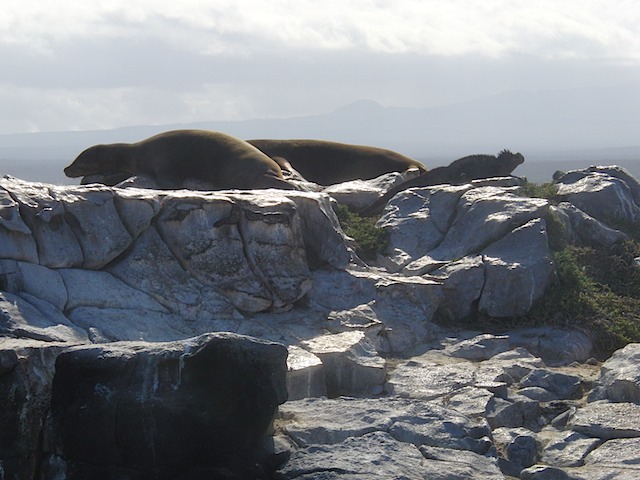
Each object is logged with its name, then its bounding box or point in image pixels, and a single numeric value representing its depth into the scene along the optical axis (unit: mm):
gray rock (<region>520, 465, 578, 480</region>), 13969
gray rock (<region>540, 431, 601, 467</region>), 14789
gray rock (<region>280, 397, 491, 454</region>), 13898
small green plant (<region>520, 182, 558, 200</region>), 29345
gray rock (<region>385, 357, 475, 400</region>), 17922
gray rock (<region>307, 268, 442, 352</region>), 21516
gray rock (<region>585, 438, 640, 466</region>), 14391
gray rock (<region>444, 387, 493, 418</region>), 16594
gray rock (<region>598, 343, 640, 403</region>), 17516
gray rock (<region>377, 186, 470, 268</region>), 25953
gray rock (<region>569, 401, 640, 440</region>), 15562
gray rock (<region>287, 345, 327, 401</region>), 16828
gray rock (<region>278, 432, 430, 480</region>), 12750
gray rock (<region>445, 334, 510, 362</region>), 20562
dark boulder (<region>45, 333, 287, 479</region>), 12633
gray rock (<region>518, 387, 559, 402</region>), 17906
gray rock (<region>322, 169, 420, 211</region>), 29062
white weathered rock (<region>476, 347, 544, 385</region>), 18556
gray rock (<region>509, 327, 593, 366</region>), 21328
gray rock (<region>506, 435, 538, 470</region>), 14703
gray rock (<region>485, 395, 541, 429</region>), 16547
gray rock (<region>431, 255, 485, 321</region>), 23062
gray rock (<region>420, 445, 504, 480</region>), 13109
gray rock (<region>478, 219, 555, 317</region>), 23094
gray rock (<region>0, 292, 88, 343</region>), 16203
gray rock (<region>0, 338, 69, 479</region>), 13000
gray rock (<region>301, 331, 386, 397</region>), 18234
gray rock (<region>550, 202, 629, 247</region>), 27125
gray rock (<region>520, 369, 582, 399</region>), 18359
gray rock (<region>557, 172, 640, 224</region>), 29359
